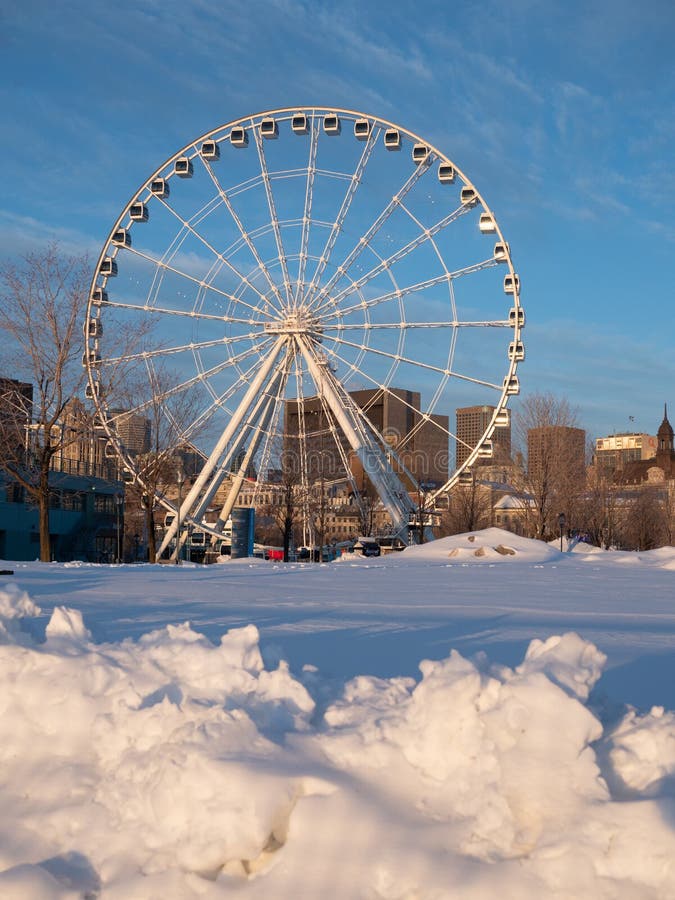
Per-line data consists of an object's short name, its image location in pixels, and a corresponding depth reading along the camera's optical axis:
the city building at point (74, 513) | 52.31
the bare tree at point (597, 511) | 55.97
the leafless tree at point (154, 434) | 33.50
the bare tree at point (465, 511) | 70.17
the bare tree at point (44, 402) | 24.05
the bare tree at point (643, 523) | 69.12
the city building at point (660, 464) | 166.12
